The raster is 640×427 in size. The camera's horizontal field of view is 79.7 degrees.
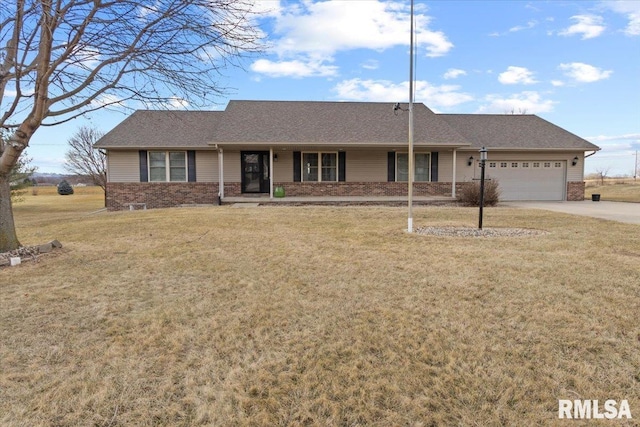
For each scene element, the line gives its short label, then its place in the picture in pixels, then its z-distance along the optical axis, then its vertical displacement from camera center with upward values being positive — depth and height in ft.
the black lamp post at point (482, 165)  29.40 +1.62
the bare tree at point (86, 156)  92.22 +8.14
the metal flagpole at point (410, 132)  28.32 +4.16
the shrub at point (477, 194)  50.42 -1.03
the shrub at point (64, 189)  123.57 +0.17
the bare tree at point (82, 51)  17.54 +6.71
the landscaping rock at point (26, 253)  19.21 -3.42
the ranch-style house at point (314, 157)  54.19 +4.54
